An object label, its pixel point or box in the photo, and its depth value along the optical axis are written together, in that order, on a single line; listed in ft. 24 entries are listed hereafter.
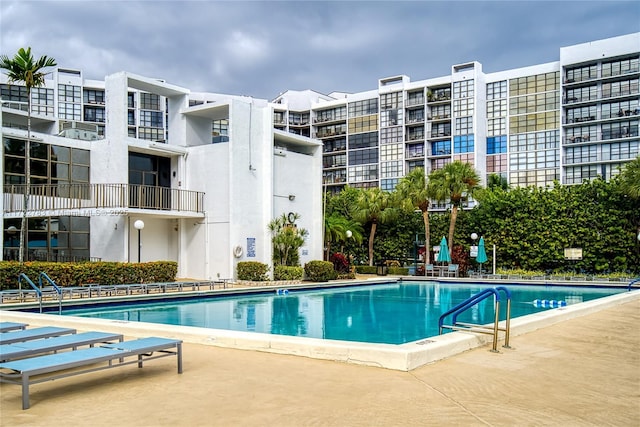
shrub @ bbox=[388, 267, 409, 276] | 101.19
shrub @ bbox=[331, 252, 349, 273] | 94.79
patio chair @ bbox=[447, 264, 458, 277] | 94.17
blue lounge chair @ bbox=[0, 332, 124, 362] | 18.10
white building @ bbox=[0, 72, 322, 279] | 66.33
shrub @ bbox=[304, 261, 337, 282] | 83.30
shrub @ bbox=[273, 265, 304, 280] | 79.36
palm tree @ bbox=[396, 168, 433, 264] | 98.27
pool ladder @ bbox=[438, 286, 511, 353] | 24.63
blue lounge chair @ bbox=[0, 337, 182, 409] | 15.46
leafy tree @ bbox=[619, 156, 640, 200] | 80.48
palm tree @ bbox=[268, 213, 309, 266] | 80.28
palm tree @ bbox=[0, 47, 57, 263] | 59.21
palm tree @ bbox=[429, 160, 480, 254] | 95.36
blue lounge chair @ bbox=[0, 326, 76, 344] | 21.20
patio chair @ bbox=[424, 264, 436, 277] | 96.43
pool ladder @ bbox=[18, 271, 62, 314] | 46.06
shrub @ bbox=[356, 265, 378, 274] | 104.94
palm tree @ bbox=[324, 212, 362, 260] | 99.81
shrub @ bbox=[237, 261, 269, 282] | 75.00
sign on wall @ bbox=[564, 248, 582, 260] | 86.94
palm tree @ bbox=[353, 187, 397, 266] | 104.53
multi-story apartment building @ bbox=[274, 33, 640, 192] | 173.58
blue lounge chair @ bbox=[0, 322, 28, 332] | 24.78
